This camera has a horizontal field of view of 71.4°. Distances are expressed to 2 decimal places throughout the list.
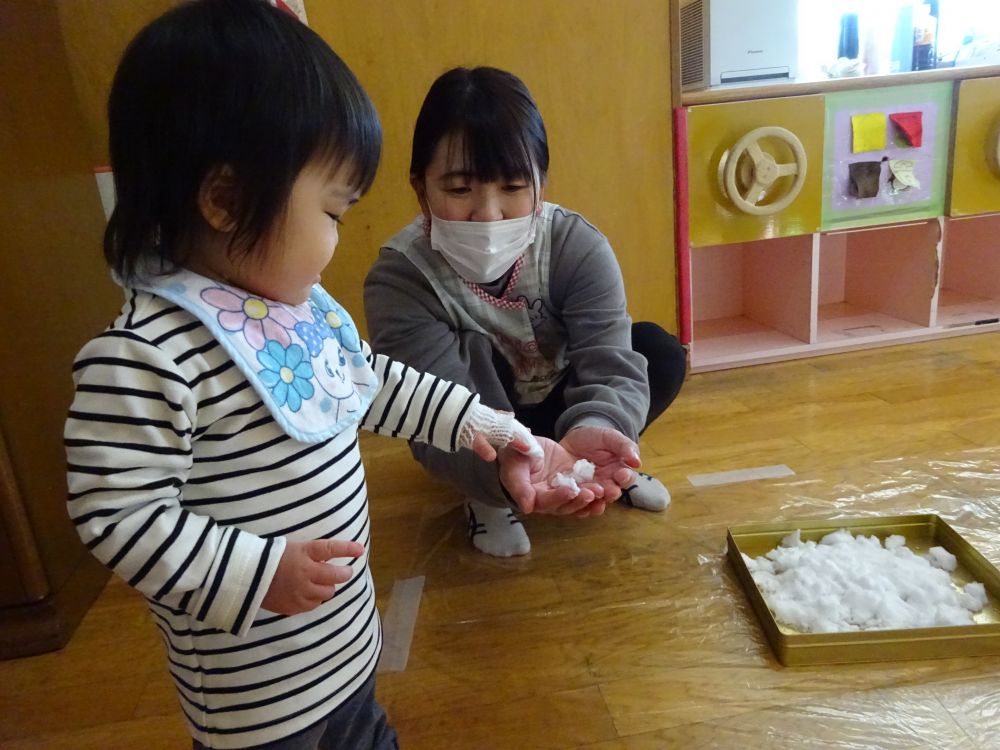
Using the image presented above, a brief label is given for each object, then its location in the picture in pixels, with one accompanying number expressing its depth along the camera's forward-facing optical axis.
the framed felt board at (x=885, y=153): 1.57
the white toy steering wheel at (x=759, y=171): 1.52
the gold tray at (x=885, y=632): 0.75
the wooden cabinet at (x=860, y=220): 1.56
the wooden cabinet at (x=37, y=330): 0.88
